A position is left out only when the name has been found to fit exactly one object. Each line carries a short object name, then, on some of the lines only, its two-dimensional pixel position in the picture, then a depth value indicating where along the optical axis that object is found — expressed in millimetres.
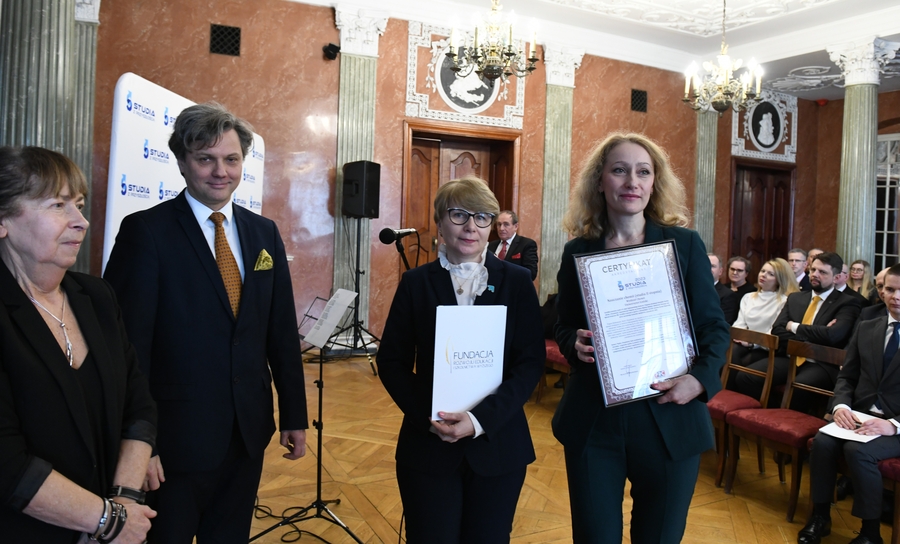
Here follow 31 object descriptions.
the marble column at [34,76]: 3041
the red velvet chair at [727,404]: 3681
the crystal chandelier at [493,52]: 5031
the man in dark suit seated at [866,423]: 2824
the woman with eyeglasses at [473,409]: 1604
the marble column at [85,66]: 5855
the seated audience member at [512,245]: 6312
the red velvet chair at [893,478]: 2768
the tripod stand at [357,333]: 6729
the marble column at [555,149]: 7879
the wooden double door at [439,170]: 7613
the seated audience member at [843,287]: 4652
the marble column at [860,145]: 7312
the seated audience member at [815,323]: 4223
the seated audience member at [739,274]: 5801
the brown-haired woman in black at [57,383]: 1131
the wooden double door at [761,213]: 9672
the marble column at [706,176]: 8914
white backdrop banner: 2869
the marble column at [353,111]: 6906
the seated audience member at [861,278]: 6336
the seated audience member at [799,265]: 6523
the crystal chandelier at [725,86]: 6031
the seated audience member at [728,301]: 5420
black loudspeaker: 6598
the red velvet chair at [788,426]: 3234
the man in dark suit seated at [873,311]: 3613
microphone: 3057
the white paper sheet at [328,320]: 2709
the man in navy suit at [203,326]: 1602
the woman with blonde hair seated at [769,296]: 5086
